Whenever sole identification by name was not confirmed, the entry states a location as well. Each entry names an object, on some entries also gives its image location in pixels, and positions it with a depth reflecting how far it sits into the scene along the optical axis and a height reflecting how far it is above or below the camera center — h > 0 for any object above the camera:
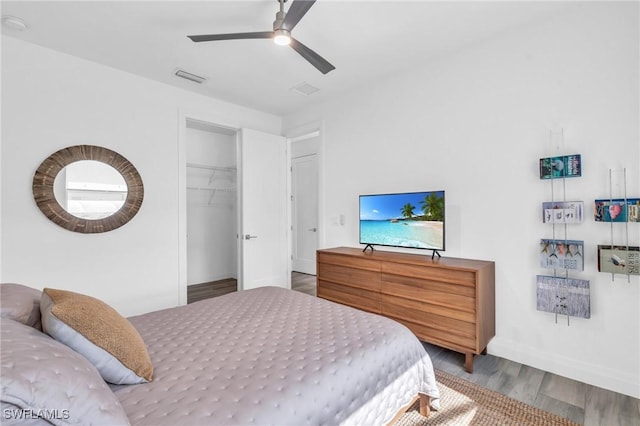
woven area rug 1.75 -1.24
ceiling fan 1.68 +1.17
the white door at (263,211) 3.90 +0.04
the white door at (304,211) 5.63 +0.05
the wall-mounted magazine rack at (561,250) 2.13 -0.29
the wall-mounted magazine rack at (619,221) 1.93 -0.07
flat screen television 2.65 -0.07
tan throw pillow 1.08 -0.46
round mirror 2.62 +0.25
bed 0.85 -0.65
